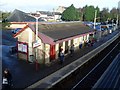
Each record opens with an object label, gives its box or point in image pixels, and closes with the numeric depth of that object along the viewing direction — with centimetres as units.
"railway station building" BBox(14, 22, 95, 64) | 1006
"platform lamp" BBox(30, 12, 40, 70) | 983
